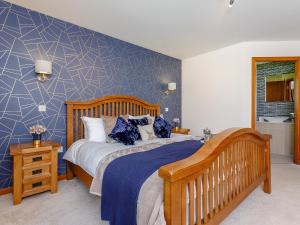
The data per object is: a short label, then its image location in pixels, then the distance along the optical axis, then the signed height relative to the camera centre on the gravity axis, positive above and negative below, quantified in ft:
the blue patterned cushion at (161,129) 10.42 -1.03
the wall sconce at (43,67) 8.41 +1.90
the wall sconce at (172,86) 15.02 +1.89
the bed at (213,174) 3.94 -1.80
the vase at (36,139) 8.15 -1.26
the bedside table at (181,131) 14.28 -1.57
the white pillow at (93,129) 9.19 -0.94
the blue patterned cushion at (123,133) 8.46 -1.04
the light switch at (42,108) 9.10 +0.09
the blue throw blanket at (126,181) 4.76 -1.91
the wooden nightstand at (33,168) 7.24 -2.35
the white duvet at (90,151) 6.94 -1.69
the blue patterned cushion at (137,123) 9.53 -0.68
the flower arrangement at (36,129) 8.19 -0.84
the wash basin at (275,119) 16.24 -0.74
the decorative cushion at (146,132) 9.61 -1.13
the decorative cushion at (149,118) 10.65 -0.46
